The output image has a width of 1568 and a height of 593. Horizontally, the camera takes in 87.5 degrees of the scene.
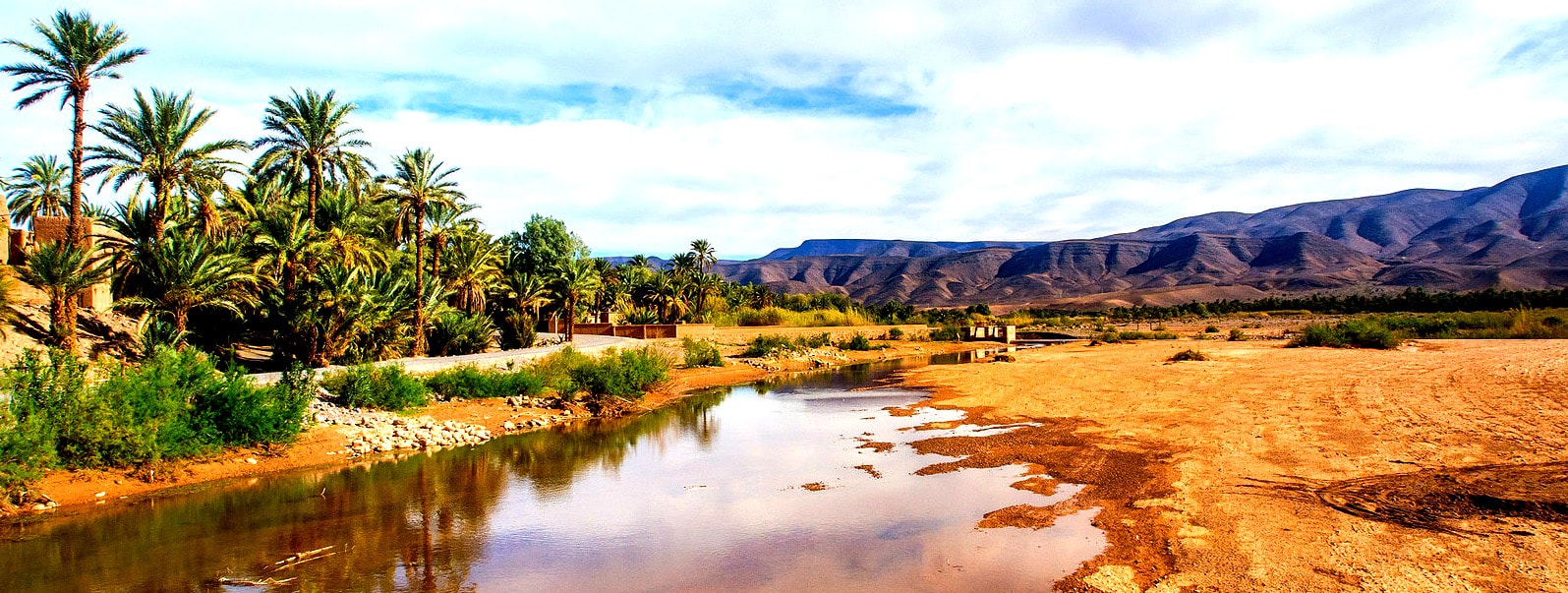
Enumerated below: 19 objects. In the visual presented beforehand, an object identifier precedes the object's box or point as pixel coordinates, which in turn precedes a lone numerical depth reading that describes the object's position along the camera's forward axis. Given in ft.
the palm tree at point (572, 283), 143.64
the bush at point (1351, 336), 119.96
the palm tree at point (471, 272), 121.70
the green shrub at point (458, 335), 103.81
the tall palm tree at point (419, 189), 96.07
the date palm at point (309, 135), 99.71
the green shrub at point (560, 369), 81.35
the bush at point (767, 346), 147.74
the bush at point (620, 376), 82.12
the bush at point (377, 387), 63.41
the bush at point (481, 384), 71.87
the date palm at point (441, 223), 104.18
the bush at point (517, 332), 125.49
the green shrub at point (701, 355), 126.31
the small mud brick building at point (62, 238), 81.30
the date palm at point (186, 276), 75.66
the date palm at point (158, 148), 83.76
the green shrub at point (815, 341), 164.44
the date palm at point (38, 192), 119.85
